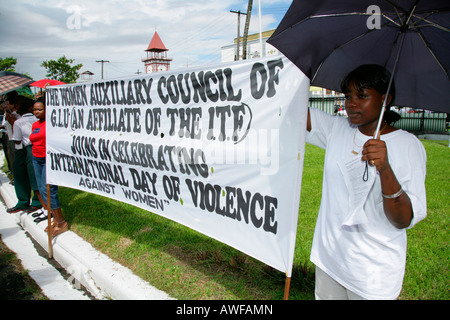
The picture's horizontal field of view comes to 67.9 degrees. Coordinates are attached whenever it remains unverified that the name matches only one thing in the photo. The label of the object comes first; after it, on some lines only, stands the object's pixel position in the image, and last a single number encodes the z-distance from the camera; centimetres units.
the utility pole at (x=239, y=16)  3551
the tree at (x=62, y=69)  3491
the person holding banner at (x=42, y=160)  475
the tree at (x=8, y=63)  2988
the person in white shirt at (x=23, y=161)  571
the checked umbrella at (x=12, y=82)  536
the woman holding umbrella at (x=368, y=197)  157
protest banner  218
